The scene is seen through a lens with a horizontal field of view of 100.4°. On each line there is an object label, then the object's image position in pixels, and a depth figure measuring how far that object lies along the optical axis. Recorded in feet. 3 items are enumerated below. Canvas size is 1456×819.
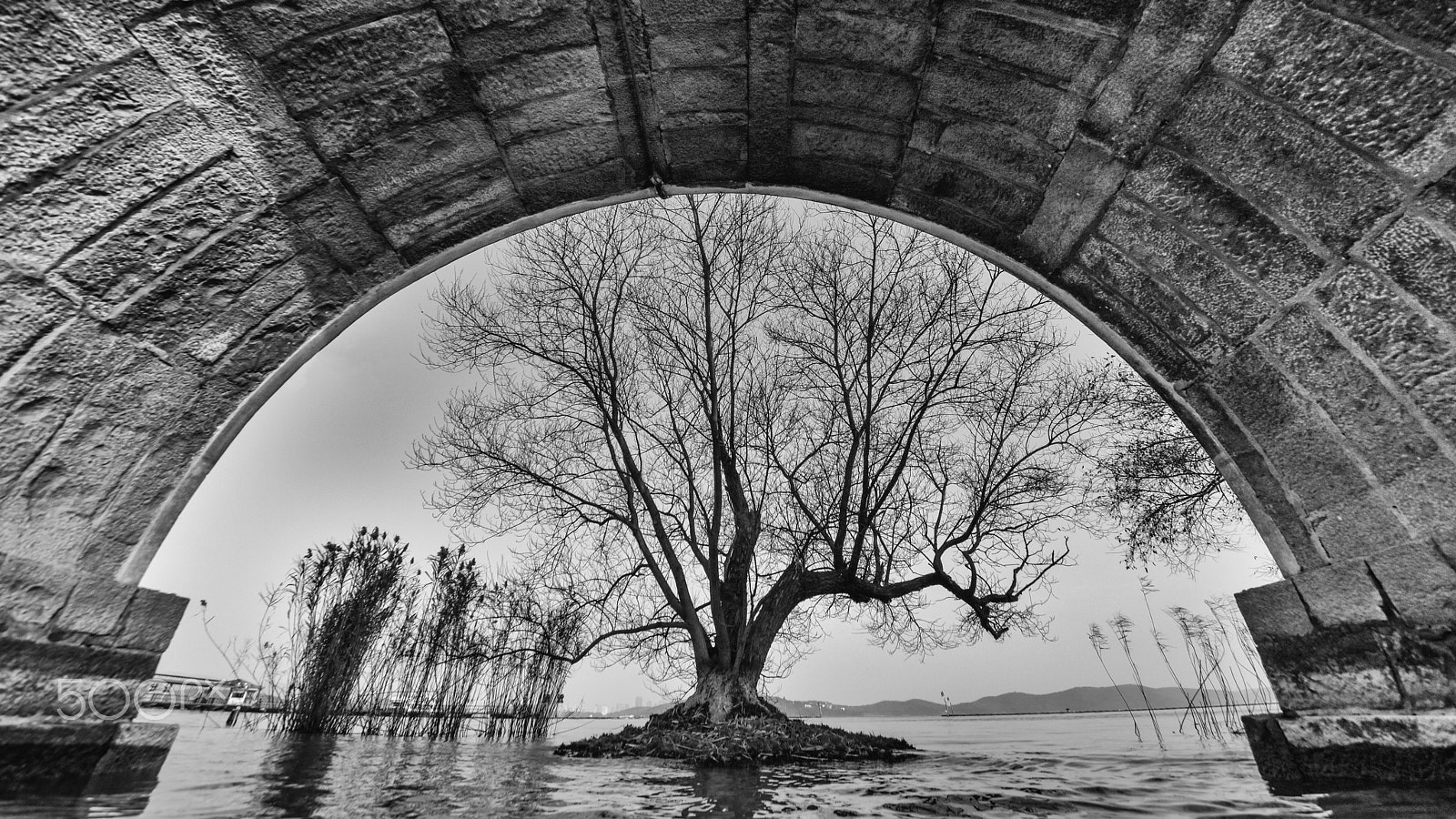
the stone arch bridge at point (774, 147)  6.29
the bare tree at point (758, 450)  26.68
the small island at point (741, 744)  19.47
